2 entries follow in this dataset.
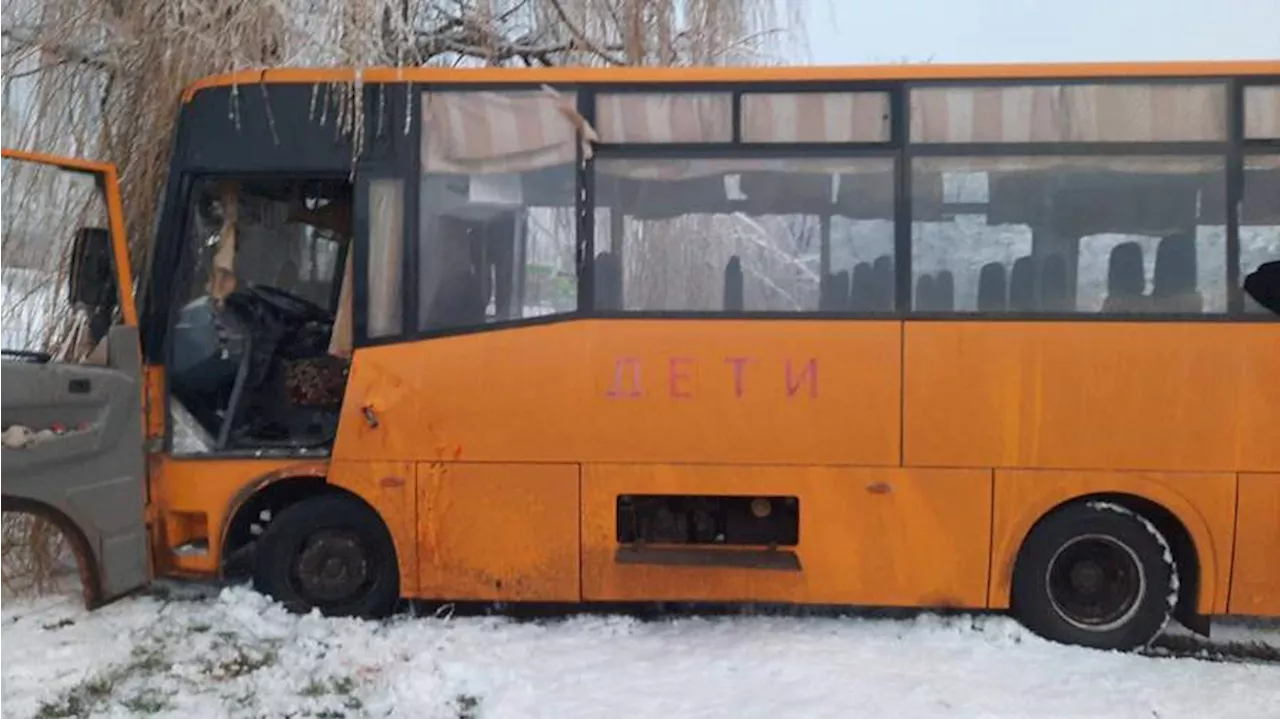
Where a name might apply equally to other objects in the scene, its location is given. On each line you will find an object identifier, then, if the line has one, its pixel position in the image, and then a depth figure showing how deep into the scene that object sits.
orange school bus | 5.36
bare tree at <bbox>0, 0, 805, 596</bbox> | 6.30
